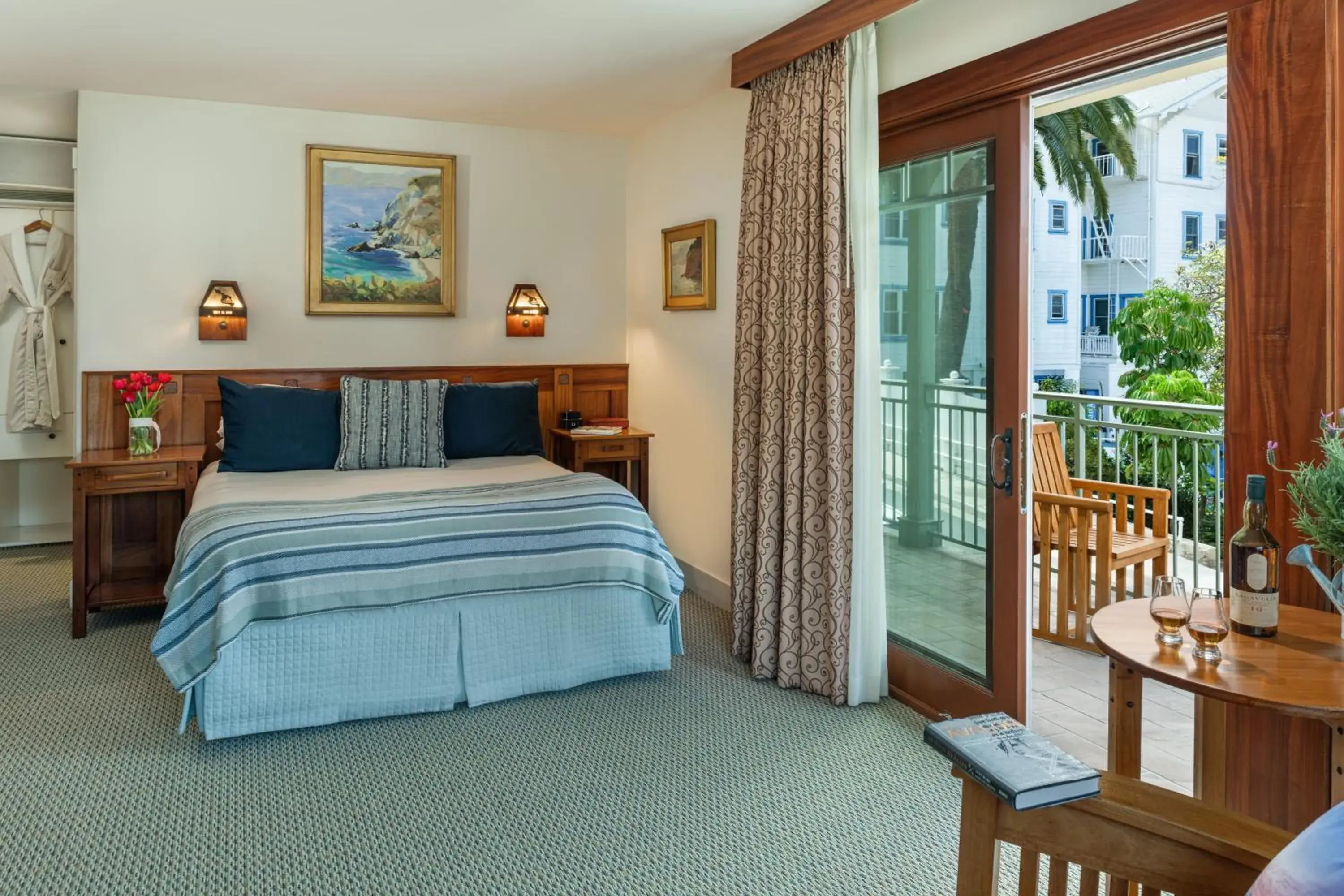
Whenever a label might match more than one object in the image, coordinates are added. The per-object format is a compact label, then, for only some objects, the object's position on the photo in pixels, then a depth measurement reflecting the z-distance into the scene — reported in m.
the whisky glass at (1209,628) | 1.79
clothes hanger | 5.58
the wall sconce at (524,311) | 5.36
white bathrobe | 5.57
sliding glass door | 2.98
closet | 5.50
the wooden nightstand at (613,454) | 5.16
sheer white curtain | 3.33
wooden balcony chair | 4.02
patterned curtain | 3.39
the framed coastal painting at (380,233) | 4.97
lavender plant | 1.74
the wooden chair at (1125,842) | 1.35
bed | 3.13
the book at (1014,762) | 1.40
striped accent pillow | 4.52
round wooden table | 1.61
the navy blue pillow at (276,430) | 4.39
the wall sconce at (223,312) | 4.72
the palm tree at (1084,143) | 5.10
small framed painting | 4.68
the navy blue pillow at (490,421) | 4.80
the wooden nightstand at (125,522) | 4.18
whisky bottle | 1.90
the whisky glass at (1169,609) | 1.86
